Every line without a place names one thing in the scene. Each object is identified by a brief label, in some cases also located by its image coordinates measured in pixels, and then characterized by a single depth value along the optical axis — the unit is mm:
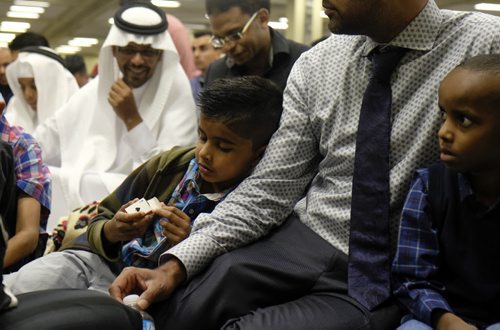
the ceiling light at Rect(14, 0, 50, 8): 13836
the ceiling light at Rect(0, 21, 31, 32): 15885
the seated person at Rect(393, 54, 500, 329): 1794
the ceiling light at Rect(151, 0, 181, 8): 13705
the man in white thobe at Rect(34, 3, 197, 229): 3957
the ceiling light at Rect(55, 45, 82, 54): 19438
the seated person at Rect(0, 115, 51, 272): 2532
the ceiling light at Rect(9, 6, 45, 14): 14375
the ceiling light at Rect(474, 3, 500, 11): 6548
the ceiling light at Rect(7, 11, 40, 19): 14962
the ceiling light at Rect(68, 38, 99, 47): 18427
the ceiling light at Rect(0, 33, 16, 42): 16341
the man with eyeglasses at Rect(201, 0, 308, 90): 3811
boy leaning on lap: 2248
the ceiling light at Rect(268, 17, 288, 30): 8053
